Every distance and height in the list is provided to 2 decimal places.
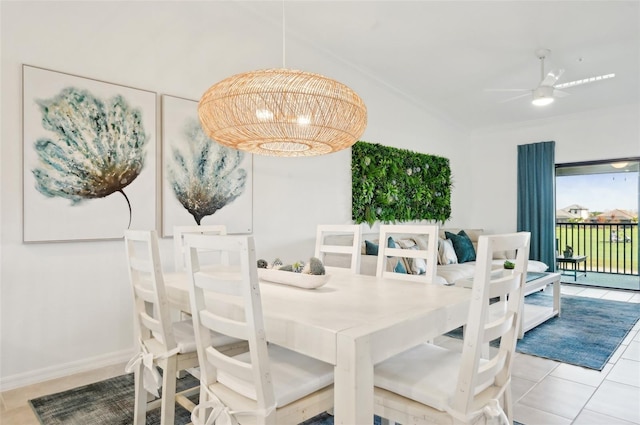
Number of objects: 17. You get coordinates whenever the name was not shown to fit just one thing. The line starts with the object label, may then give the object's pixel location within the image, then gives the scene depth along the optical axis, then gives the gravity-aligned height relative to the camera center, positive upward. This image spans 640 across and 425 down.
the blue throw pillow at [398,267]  3.58 -0.51
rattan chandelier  1.89 +0.52
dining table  1.17 -0.39
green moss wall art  4.79 +0.38
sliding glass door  6.01 -0.17
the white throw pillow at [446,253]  4.97 -0.55
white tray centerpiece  1.89 -0.32
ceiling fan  4.01 +1.35
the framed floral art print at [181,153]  3.07 +0.48
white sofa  3.62 -0.63
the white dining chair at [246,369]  1.19 -0.57
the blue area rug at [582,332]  2.95 -1.10
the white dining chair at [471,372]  1.22 -0.60
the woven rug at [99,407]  2.03 -1.10
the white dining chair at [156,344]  1.69 -0.62
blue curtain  6.09 +0.22
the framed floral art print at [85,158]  2.48 +0.38
